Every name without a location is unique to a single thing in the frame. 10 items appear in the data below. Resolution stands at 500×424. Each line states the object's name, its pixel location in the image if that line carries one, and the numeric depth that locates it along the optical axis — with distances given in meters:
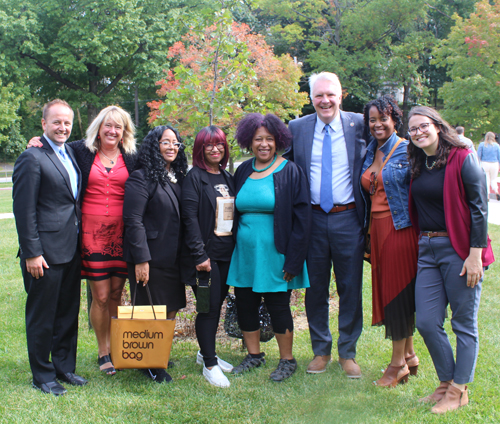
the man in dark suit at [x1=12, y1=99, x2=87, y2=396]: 3.29
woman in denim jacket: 3.43
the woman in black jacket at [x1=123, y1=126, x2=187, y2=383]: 3.51
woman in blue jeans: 3.00
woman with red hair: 3.60
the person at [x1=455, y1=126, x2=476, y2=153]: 11.12
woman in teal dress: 3.63
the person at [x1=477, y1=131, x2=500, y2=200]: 12.55
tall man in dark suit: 3.72
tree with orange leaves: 4.74
